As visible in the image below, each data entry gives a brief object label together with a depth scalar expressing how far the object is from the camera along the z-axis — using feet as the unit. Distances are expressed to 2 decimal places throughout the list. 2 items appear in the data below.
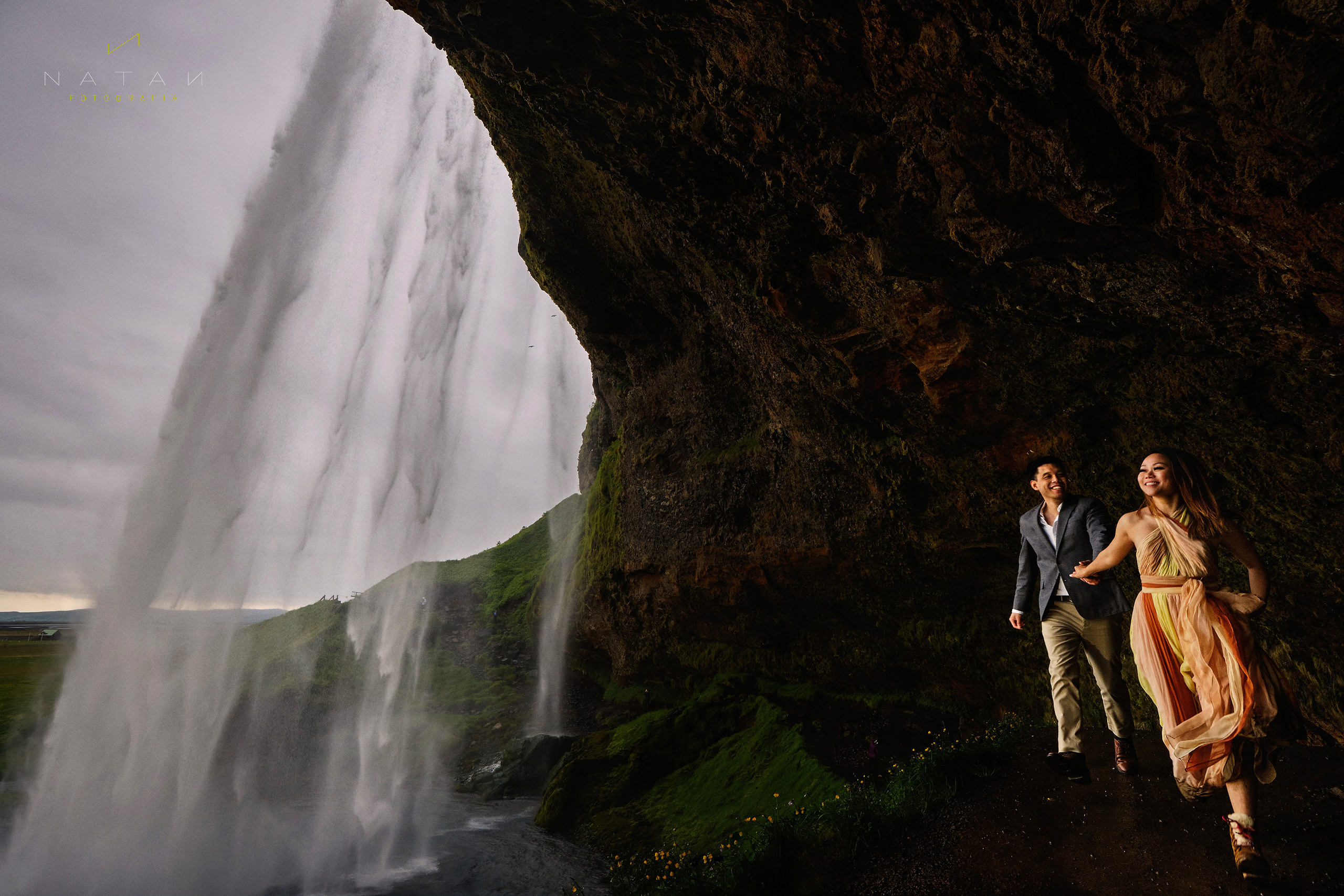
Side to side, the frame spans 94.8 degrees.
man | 14.79
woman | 10.96
